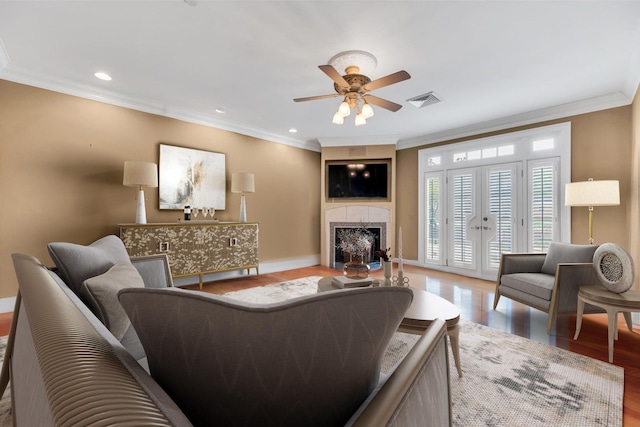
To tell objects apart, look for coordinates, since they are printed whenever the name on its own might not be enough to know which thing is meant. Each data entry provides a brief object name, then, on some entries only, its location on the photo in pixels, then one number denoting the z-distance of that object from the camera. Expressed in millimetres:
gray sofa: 328
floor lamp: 3104
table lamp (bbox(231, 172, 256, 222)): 4621
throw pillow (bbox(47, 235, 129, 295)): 1419
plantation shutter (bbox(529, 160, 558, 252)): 4156
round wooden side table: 2141
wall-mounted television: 5914
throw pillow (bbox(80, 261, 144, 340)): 1229
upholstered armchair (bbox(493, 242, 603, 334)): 2570
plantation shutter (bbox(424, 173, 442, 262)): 5551
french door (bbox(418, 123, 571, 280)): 4164
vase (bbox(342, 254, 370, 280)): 2704
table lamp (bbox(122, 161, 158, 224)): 3496
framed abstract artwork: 4172
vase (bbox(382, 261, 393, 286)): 2633
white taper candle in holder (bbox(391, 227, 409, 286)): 2383
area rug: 1579
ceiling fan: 2656
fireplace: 5816
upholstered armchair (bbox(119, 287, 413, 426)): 537
